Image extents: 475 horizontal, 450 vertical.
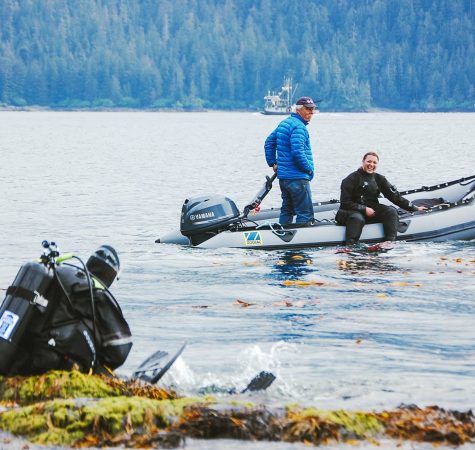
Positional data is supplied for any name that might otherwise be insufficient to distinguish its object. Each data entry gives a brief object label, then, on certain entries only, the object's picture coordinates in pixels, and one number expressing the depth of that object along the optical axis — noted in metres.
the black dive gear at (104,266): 14.80
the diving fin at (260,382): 15.34
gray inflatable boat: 31.23
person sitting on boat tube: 30.20
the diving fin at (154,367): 15.16
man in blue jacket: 30.20
